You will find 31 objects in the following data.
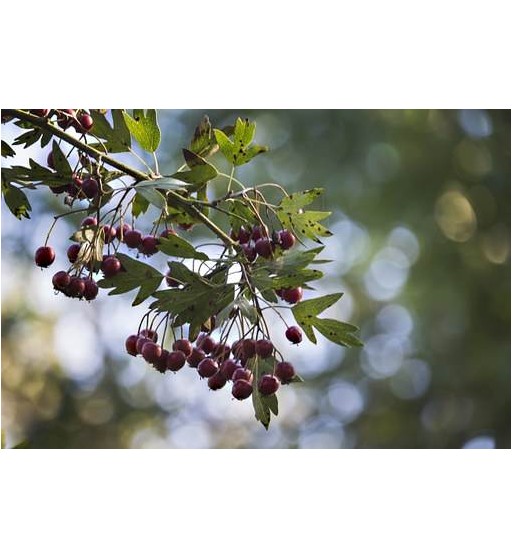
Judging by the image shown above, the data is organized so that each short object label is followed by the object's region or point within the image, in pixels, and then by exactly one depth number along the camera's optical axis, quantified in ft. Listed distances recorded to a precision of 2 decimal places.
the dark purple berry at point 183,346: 3.28
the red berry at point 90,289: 3.30
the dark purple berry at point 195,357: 3.31
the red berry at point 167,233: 3.33
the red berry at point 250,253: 3.24
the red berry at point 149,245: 3.34
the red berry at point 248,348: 3.26
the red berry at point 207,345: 3.32
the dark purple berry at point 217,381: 3.25
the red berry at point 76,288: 3.28
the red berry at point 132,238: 3.36
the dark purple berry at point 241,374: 3.27
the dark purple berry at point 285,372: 3.28
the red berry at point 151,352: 3.30
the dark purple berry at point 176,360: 3.26
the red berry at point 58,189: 3.34
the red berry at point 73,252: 3.33
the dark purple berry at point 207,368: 3.26
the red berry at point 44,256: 3.38
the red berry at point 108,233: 3.36
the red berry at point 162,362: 3.28
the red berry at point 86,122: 3.42
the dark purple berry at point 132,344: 3.41
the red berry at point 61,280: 3.28
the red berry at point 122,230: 3.37
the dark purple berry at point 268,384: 3.27
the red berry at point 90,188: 3.25
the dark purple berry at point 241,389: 3.24
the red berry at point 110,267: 3.30
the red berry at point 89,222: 3.32
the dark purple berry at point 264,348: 3.25
